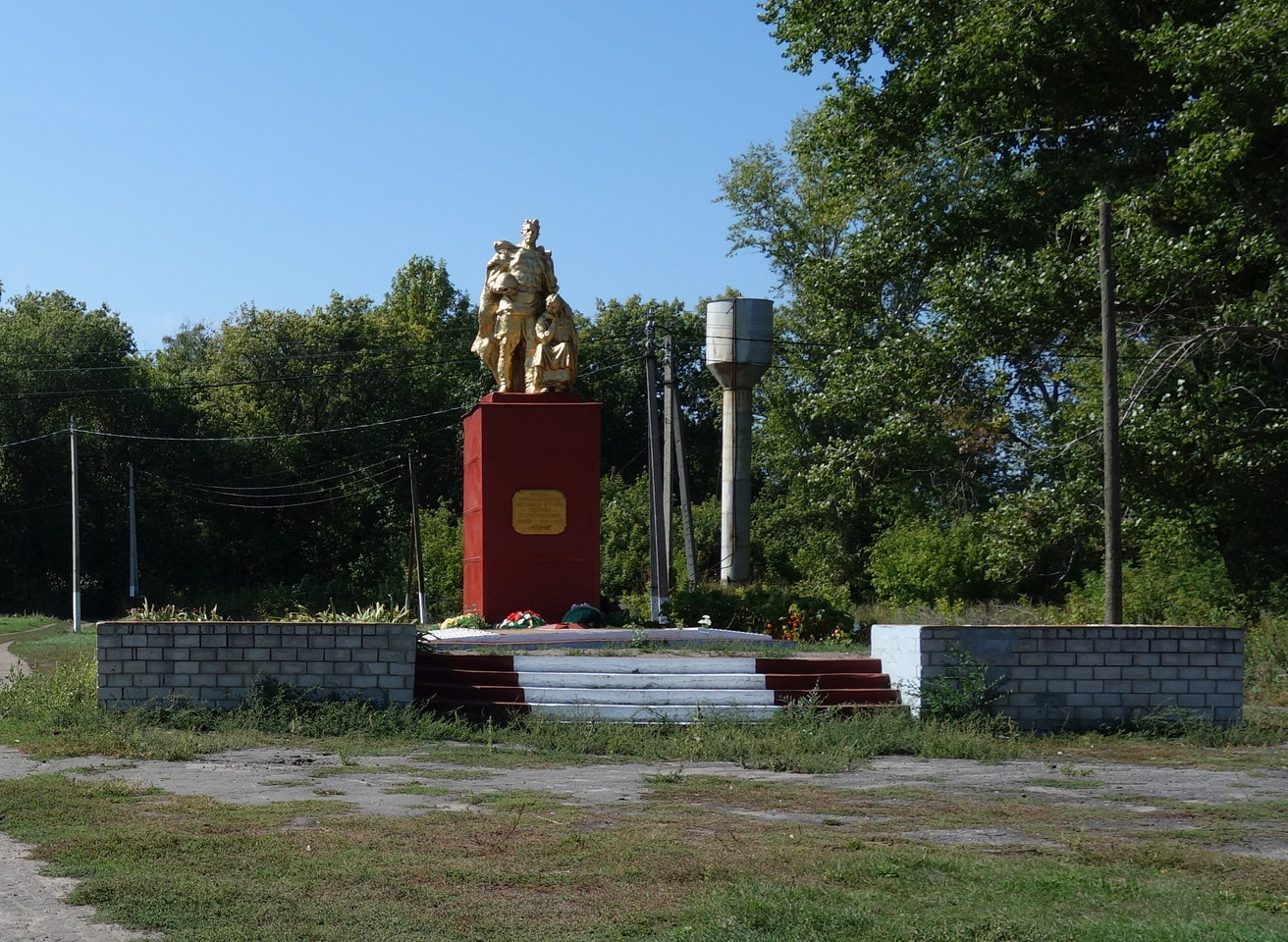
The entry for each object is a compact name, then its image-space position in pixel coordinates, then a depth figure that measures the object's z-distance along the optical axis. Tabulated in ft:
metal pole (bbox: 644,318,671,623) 93.15
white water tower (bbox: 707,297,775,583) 119.14
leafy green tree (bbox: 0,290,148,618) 161.68
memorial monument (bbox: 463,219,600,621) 70.28
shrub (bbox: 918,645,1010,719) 44.96
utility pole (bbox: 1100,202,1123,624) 52.54
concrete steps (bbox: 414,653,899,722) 46.09
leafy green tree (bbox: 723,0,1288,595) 63.72
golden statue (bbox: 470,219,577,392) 73.26
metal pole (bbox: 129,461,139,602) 146.92
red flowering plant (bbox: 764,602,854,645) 73.00
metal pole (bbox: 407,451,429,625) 118.52
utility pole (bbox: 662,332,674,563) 100.73
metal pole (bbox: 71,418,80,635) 122.93
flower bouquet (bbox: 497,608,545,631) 67.46
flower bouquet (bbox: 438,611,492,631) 68.18
